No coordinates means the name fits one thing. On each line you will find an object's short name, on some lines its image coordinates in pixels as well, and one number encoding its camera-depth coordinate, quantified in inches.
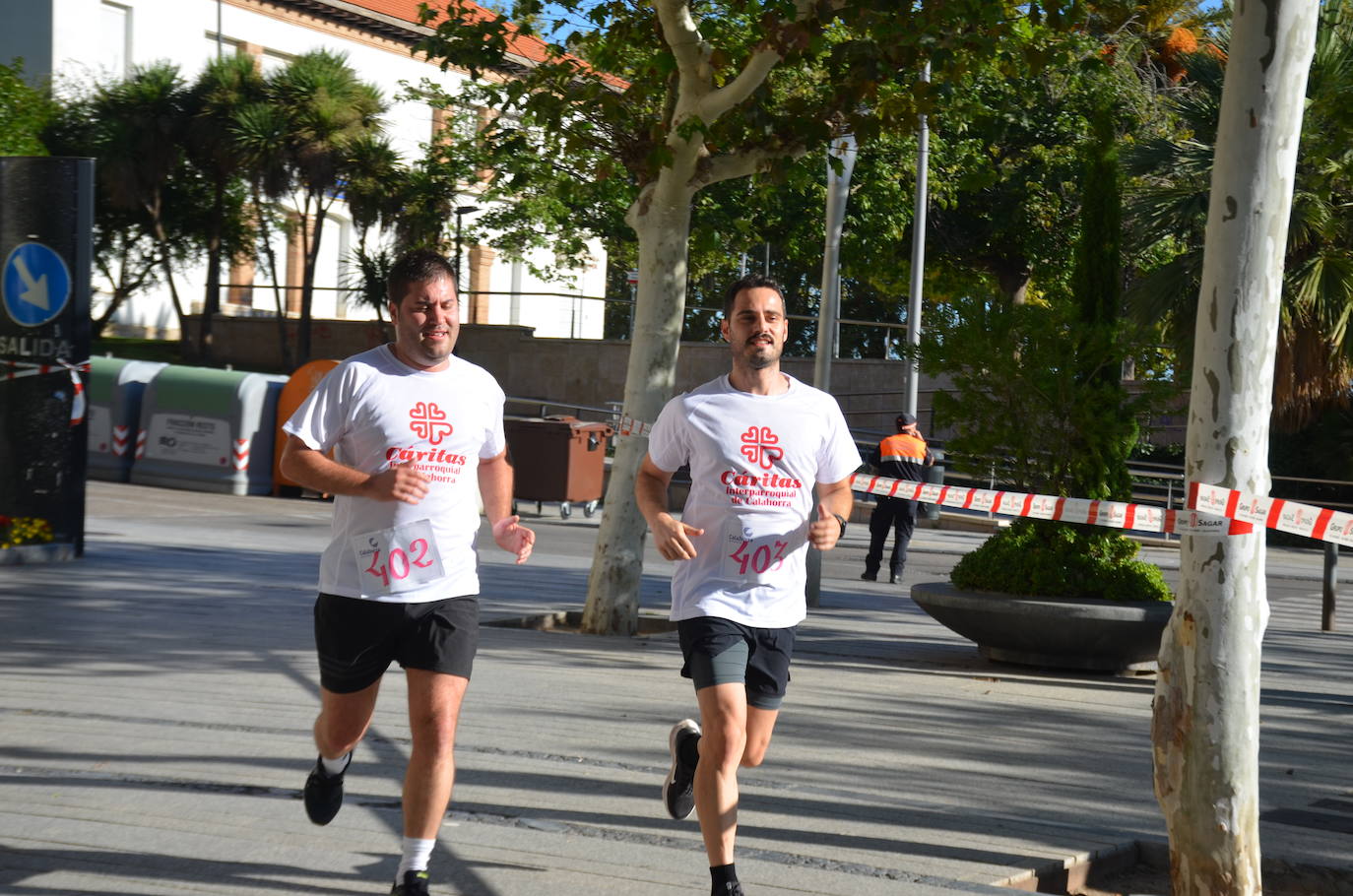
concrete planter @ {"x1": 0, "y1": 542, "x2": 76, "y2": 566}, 490.2
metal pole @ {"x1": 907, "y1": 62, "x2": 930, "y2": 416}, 1023.6
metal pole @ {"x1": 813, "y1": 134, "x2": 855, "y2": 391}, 642.8
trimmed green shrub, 360.8
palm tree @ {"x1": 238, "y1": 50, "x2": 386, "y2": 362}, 1326.3
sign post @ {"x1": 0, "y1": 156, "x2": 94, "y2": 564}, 476.7
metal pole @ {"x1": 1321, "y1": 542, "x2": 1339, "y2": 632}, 485.9
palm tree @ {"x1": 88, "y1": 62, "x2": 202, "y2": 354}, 1391.5
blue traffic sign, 477.1
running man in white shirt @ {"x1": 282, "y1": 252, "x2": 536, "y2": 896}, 172.1
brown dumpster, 876.6
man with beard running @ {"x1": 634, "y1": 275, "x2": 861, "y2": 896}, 179.2
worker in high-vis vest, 637.9
